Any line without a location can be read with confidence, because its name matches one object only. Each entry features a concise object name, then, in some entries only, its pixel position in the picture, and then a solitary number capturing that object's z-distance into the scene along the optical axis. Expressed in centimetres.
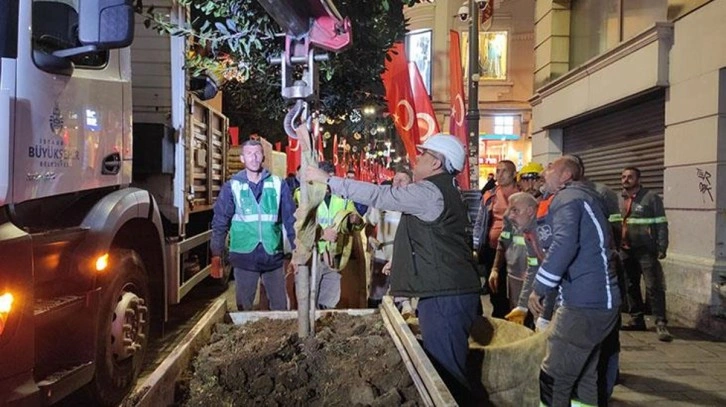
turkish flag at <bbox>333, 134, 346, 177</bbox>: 2344
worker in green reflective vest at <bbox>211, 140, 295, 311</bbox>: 533
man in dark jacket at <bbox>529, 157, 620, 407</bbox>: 364
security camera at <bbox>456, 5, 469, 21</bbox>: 1500
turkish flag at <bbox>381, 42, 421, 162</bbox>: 905
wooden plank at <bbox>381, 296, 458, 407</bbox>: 265
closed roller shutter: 868
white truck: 301
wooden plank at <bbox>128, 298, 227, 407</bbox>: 271
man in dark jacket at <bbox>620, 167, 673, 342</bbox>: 682
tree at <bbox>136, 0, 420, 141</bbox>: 576
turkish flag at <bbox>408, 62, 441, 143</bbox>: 908
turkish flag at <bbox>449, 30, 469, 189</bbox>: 1013
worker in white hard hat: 346
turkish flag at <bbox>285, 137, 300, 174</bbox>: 1375
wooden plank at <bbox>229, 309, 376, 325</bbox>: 486
